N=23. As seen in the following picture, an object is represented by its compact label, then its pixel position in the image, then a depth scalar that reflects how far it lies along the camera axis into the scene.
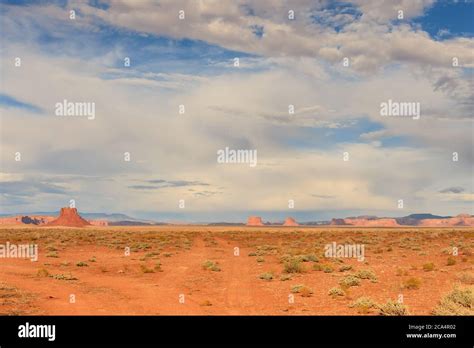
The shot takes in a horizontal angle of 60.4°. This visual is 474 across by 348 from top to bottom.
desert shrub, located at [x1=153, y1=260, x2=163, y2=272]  23.08
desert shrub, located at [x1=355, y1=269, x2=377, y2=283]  18.84
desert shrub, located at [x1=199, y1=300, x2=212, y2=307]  13.59
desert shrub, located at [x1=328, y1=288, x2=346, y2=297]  15.38
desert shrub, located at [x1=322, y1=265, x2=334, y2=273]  21.69
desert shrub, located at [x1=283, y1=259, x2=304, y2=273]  21.53
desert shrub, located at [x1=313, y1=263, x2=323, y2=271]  22.35
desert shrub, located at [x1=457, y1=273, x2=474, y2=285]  17.59
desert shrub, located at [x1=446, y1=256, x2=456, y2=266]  23.74
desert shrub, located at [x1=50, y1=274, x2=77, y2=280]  19.05
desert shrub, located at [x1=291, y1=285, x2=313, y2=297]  15.68
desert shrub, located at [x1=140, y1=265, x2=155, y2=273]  22.28
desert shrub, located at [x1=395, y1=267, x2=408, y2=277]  20.16
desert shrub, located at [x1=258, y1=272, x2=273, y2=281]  19.51
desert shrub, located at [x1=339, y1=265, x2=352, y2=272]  22.01
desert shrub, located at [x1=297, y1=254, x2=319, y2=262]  26.26
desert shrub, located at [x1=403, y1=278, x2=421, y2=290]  16.41
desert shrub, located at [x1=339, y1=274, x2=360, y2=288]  17.22
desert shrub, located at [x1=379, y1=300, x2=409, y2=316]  11.52
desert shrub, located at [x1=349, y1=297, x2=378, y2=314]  12.65
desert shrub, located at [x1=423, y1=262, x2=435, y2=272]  21.48
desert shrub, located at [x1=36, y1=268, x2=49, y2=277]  20.05
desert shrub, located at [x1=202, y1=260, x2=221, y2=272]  23.36
